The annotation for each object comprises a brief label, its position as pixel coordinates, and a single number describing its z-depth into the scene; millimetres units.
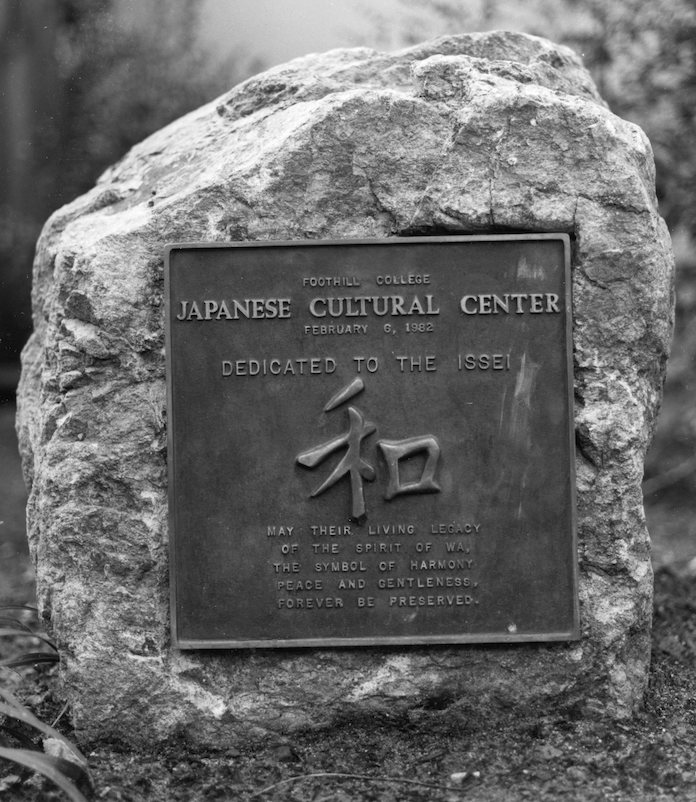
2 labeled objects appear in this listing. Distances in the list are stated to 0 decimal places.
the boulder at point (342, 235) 3311
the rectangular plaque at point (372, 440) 3309
